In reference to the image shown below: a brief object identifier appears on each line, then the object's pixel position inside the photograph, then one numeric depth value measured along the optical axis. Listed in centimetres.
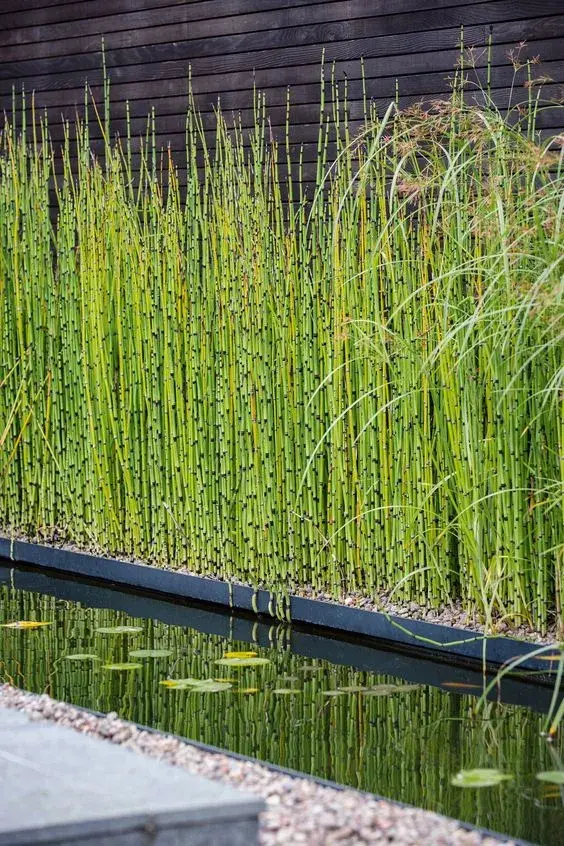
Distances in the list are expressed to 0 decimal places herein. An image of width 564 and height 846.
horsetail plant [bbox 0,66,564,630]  500
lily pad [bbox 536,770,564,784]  356
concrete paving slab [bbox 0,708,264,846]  258
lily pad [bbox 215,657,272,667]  498
